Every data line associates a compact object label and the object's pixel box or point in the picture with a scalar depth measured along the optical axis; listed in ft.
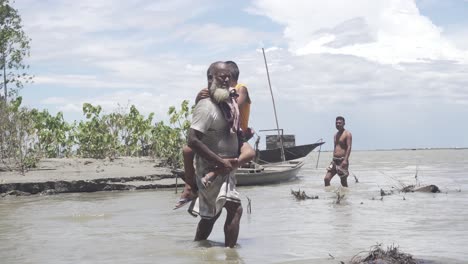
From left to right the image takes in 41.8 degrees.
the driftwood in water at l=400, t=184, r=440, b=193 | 41.91
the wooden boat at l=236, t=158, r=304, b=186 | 53.78
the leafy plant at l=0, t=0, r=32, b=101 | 71.56
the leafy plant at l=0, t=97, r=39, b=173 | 56.24
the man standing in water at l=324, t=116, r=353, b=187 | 43.91
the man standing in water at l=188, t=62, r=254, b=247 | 17.28
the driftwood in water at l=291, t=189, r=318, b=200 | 37.76
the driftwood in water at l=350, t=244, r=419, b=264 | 14.93
